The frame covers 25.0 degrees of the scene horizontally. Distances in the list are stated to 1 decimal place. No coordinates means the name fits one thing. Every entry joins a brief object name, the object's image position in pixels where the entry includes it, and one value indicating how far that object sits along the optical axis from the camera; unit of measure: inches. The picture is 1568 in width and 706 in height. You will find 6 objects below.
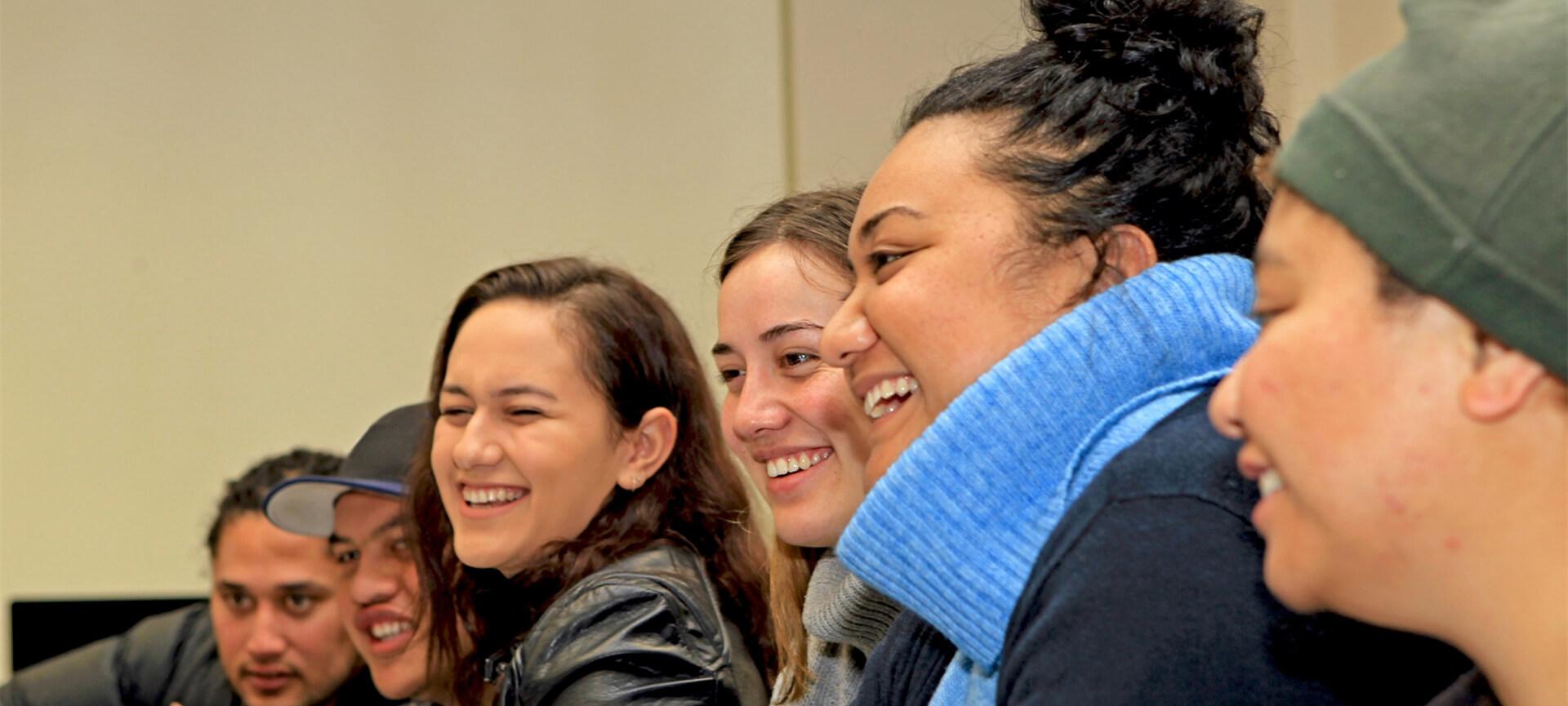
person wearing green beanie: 49.2
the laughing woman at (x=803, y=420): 90.8
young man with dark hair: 114.4
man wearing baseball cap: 108.3
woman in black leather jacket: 99.3
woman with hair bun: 64.0
